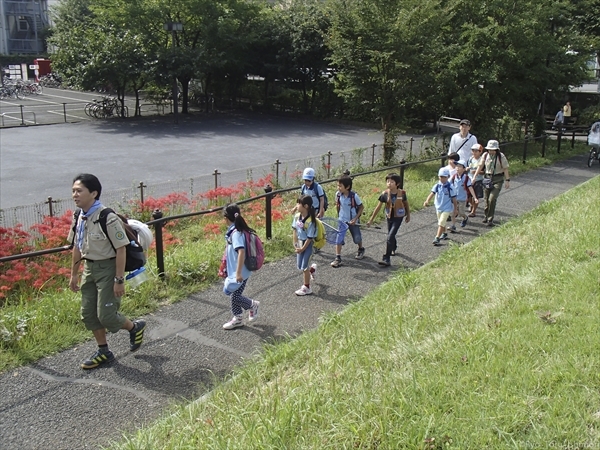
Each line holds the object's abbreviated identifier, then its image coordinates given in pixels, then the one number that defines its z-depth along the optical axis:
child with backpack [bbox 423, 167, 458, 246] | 9.05
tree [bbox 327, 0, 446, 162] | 16.09
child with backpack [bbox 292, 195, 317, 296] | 6.84
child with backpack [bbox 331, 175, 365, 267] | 7.95
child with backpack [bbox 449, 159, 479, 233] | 9.87
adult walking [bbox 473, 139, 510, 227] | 10.28
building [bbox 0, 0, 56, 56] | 61.56
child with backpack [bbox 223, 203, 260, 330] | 5.76
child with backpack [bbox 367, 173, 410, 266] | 8.08
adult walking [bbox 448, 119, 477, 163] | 11.06
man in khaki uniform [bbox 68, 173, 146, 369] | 4.88
